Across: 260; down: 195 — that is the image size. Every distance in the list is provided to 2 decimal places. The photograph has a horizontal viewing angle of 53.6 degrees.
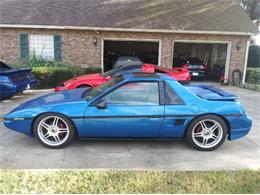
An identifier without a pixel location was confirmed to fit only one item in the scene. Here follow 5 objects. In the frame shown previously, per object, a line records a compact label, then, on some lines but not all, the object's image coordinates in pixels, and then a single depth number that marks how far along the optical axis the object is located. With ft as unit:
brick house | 43.11
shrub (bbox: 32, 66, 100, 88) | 36.06
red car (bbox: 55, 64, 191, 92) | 25.52
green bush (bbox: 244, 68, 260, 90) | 47.29
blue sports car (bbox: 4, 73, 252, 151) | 14.03
